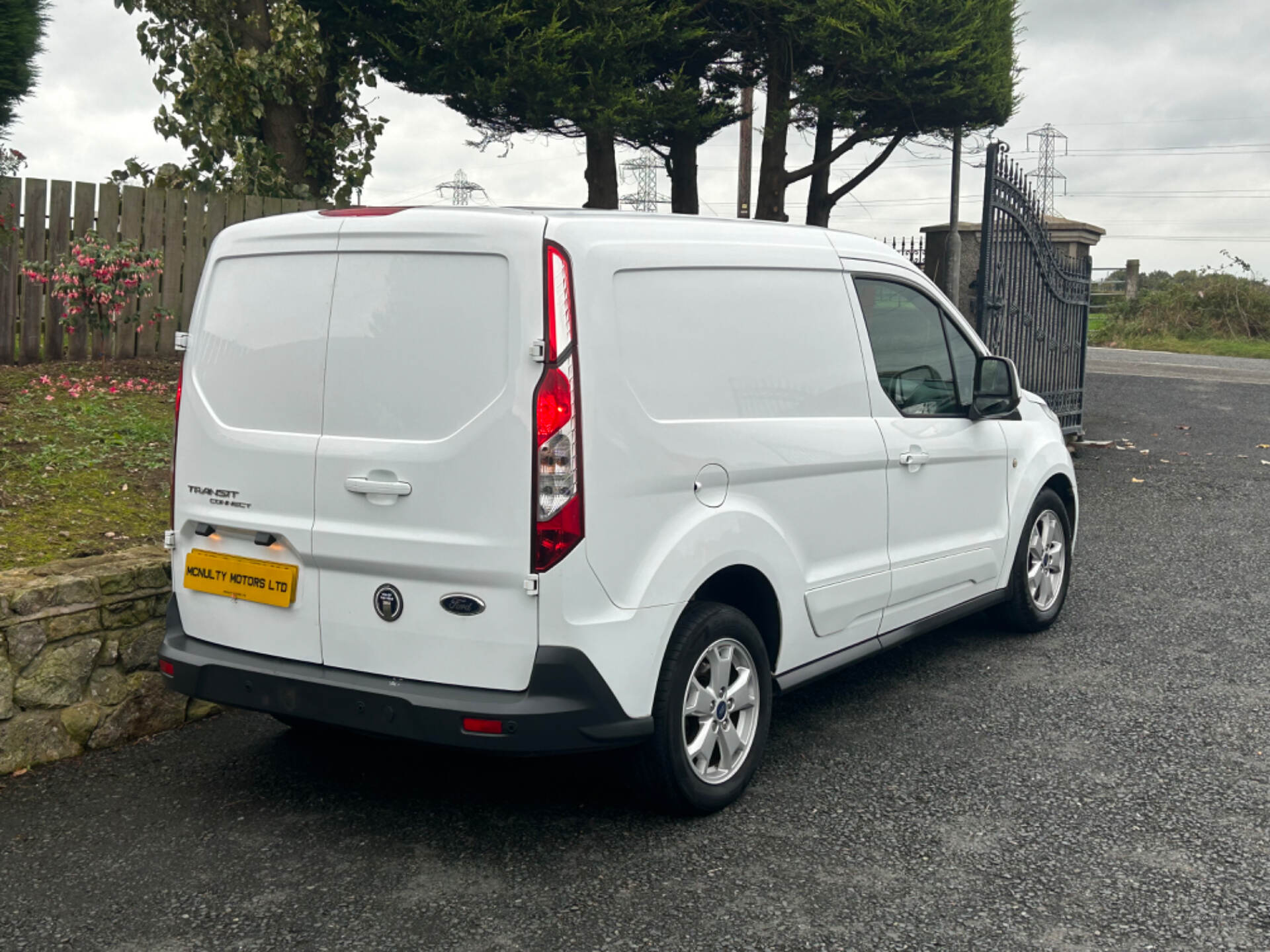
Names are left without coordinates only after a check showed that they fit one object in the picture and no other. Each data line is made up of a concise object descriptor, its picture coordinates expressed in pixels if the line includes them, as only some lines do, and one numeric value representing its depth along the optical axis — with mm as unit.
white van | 3570
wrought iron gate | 11844
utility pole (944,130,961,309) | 13555
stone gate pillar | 13984
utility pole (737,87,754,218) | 22594
